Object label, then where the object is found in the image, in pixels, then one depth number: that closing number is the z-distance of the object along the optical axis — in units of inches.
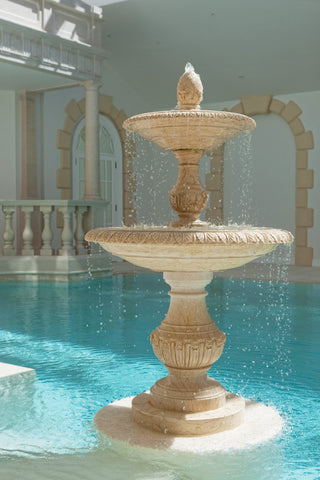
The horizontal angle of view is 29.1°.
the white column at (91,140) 414.3
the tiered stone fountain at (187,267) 122.3
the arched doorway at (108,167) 490.3
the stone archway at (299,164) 477.7
